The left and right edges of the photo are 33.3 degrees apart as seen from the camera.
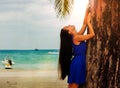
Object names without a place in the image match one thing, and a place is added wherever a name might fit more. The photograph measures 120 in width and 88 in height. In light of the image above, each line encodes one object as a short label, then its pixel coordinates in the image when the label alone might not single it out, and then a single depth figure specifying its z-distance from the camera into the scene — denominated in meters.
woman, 3.38
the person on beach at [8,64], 16.42
